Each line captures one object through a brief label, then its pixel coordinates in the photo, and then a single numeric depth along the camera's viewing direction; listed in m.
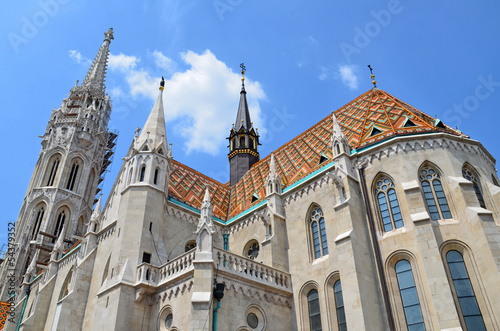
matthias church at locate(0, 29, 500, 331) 15.17
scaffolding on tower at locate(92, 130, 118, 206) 51.38
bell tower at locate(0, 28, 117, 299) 39.25
